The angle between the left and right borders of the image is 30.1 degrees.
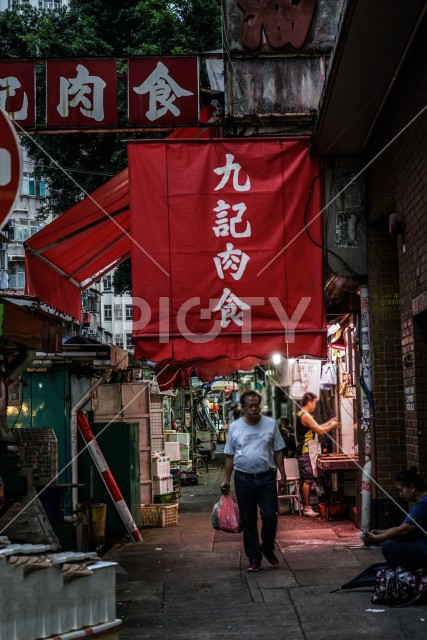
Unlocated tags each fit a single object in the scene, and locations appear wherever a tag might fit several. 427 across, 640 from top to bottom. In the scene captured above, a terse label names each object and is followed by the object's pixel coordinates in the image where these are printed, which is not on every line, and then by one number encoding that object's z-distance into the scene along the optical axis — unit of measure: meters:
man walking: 8.66
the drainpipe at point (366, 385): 10.09
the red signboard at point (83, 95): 10.52
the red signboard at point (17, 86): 10.52
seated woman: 6.55
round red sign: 5.34
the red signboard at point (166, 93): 10.48
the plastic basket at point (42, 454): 9.09
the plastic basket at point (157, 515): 13.27
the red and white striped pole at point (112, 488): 11.59
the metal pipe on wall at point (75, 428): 11.00
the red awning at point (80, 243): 10.43
